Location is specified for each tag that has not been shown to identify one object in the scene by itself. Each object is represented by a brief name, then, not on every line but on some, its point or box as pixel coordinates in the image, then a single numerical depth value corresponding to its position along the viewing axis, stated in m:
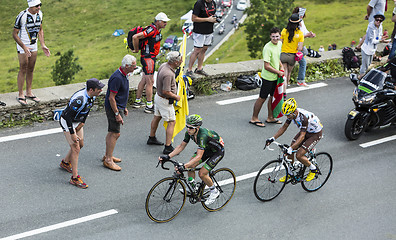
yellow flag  9.29
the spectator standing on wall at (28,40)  9.30
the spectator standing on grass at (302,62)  12.05
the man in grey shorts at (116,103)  7.93
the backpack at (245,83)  12.50
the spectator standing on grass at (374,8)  13.94
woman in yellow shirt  11.48
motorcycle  10.22
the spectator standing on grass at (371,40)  12.74
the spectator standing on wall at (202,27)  11.47
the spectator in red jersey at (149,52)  10.17
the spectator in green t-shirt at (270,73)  10.15
